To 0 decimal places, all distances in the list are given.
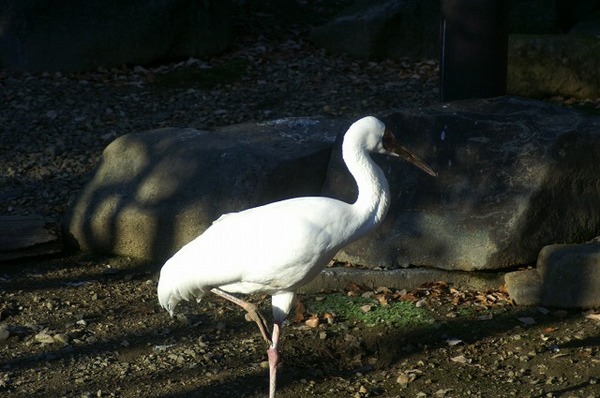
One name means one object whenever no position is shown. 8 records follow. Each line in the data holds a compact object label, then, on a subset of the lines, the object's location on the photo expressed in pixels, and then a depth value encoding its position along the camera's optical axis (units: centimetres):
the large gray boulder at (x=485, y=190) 1143
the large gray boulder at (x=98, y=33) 2031
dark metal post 1346
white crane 867
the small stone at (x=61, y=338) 1035
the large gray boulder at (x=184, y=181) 1223
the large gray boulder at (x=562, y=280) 1077
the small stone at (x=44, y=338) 1034
